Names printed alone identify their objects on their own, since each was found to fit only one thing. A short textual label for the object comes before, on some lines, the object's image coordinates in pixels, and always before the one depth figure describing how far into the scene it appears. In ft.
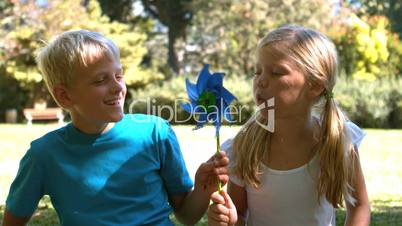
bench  59.31
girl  7.92
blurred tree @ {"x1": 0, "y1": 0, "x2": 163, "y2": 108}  62.85
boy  7.70
